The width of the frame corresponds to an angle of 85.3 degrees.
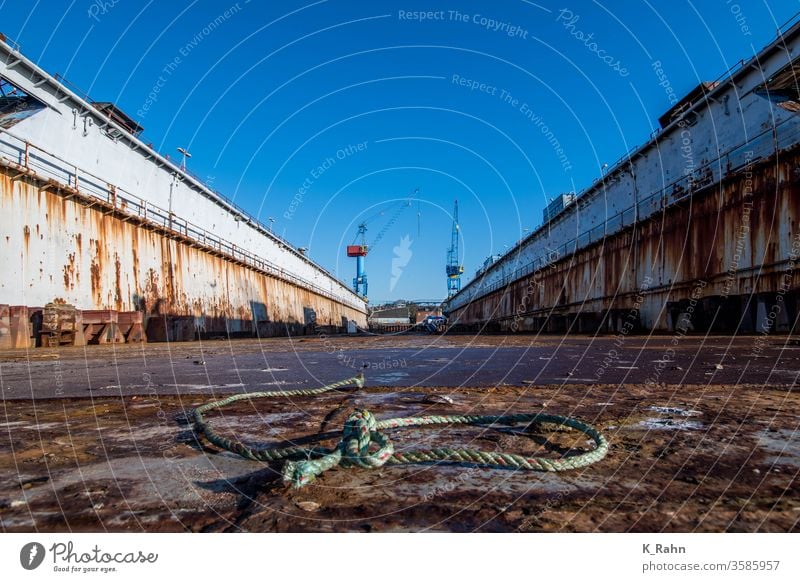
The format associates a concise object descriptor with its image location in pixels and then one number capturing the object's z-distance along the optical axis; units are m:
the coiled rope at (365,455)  1.67
